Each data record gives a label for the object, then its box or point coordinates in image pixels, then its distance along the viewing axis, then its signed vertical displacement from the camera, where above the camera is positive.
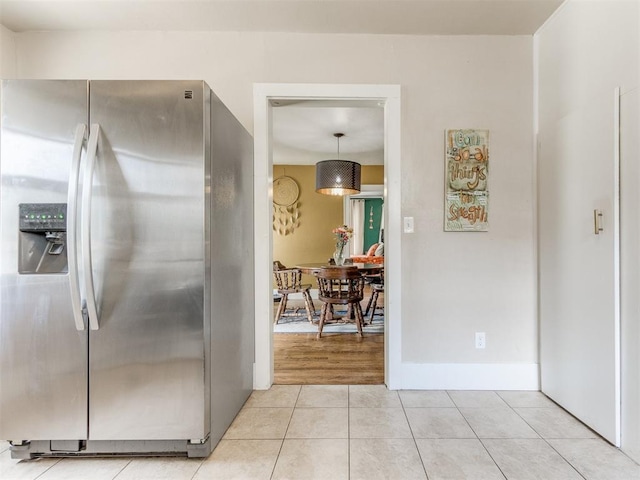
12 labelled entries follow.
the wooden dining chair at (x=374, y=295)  3.85 -0.72
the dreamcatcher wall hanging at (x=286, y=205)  5.82 +0.70
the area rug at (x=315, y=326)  3.66 -1.07
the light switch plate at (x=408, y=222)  2.20 +0.14
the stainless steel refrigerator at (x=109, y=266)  1.40 -0.12
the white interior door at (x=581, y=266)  1.56 -0.14
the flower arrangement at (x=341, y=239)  3.89 +0.03
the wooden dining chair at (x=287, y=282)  3.82 -0.51
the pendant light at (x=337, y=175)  3.98 +0.87
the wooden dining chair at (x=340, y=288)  3.23 -0.53
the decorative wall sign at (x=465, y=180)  2.18 +0.44
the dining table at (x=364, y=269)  3.36 -0.31
